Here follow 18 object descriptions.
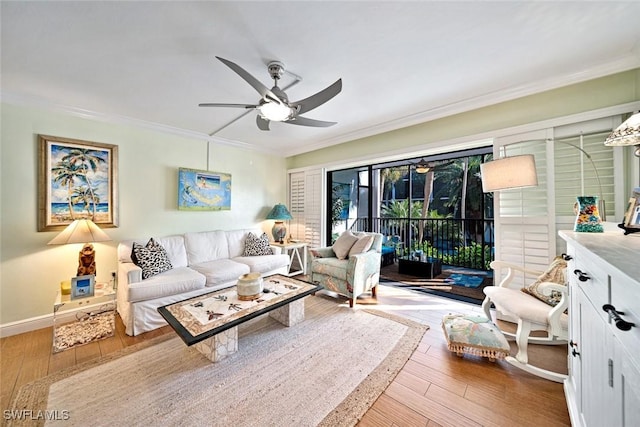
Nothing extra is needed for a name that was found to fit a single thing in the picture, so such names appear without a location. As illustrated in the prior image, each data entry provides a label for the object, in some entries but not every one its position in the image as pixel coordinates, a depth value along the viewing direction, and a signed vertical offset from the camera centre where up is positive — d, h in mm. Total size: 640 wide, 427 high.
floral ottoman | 1891 -1043
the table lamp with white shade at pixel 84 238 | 2459 -238
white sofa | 2424 -720
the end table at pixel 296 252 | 4312 -738
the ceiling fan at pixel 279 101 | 1824 +932
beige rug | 1450 -1224
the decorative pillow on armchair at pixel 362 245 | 3250 -439
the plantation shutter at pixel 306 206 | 4527 +175
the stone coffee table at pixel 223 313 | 1707 -804
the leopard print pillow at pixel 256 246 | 3867 -523
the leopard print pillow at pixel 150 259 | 2716 -518
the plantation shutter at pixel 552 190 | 2104 +220
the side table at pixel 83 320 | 2287 -1194
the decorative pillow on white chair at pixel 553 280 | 1926 -580
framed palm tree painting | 2617 +399
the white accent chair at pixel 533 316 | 1687 -789
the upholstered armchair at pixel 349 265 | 3006 -693
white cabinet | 657 -443
